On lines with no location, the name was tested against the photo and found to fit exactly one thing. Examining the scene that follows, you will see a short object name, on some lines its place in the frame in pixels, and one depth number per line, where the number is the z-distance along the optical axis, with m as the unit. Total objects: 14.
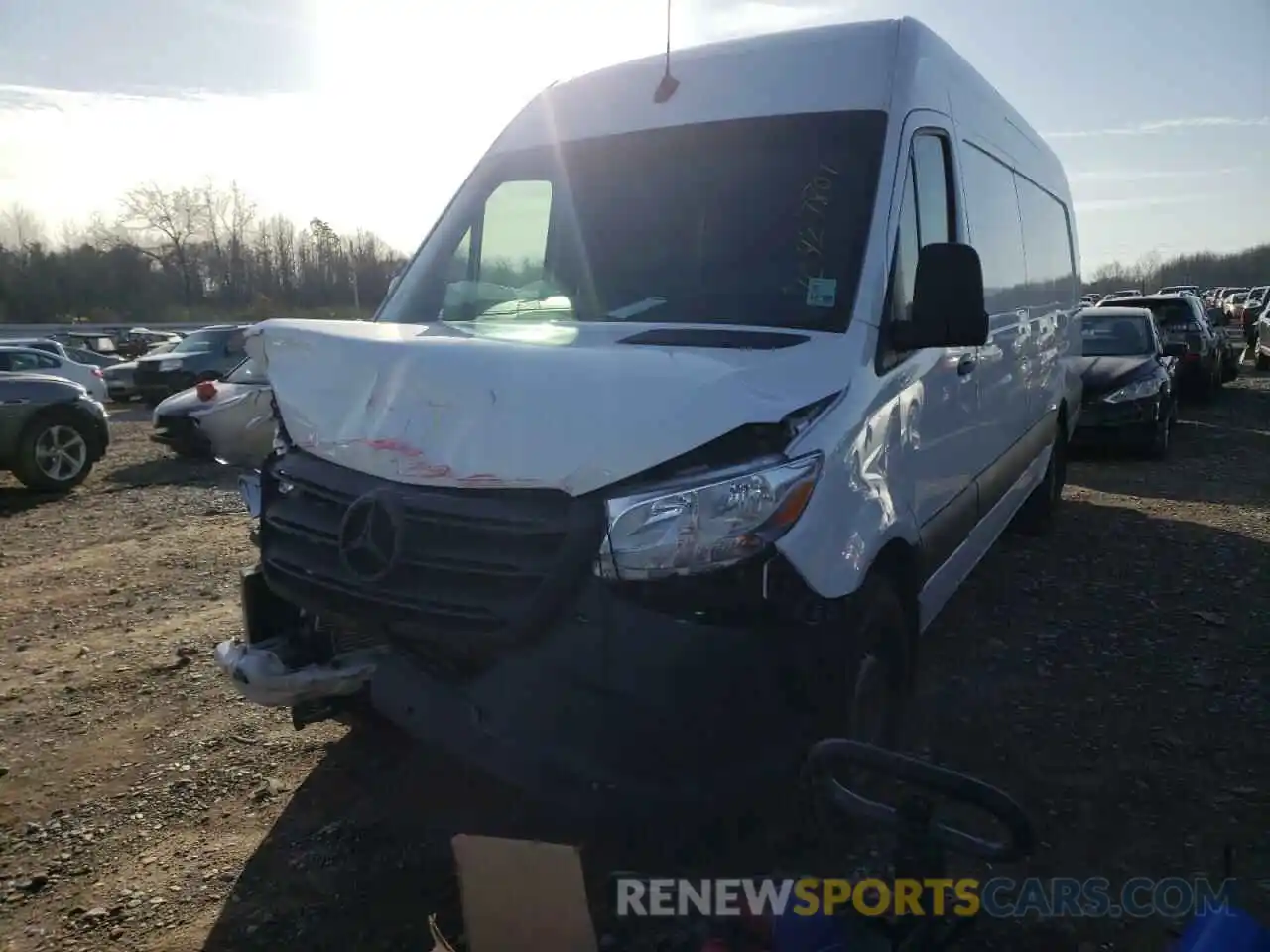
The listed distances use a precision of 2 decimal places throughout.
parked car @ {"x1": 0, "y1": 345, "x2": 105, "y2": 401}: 16.92
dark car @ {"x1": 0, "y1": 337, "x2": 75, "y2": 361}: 20.70
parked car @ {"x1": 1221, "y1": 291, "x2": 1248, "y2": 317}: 40.93
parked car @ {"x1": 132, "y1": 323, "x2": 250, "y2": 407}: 19.22
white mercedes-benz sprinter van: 2.35
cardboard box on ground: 2.27
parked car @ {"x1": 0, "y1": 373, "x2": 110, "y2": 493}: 10.22
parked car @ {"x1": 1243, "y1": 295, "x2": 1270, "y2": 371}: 21.16
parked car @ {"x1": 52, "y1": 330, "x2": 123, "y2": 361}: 32.38
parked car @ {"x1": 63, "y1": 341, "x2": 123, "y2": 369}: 26.06
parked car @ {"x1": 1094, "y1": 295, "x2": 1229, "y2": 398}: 15.86
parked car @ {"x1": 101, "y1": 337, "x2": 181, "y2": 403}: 21.11
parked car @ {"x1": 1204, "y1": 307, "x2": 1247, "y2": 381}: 19.17
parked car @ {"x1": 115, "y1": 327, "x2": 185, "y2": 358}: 37.38
